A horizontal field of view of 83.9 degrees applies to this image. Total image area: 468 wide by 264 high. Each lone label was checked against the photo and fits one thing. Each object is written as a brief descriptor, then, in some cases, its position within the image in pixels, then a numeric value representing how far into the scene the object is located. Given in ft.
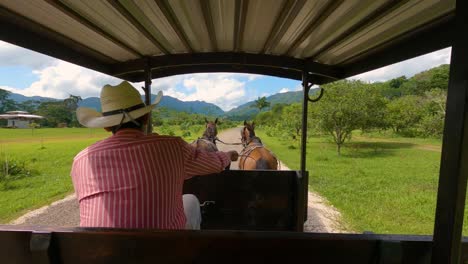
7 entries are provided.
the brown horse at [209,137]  20.64
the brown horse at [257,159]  17.61
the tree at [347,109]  53.01
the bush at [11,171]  33.04
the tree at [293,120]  71.77
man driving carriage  4.61
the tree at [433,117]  70.74
